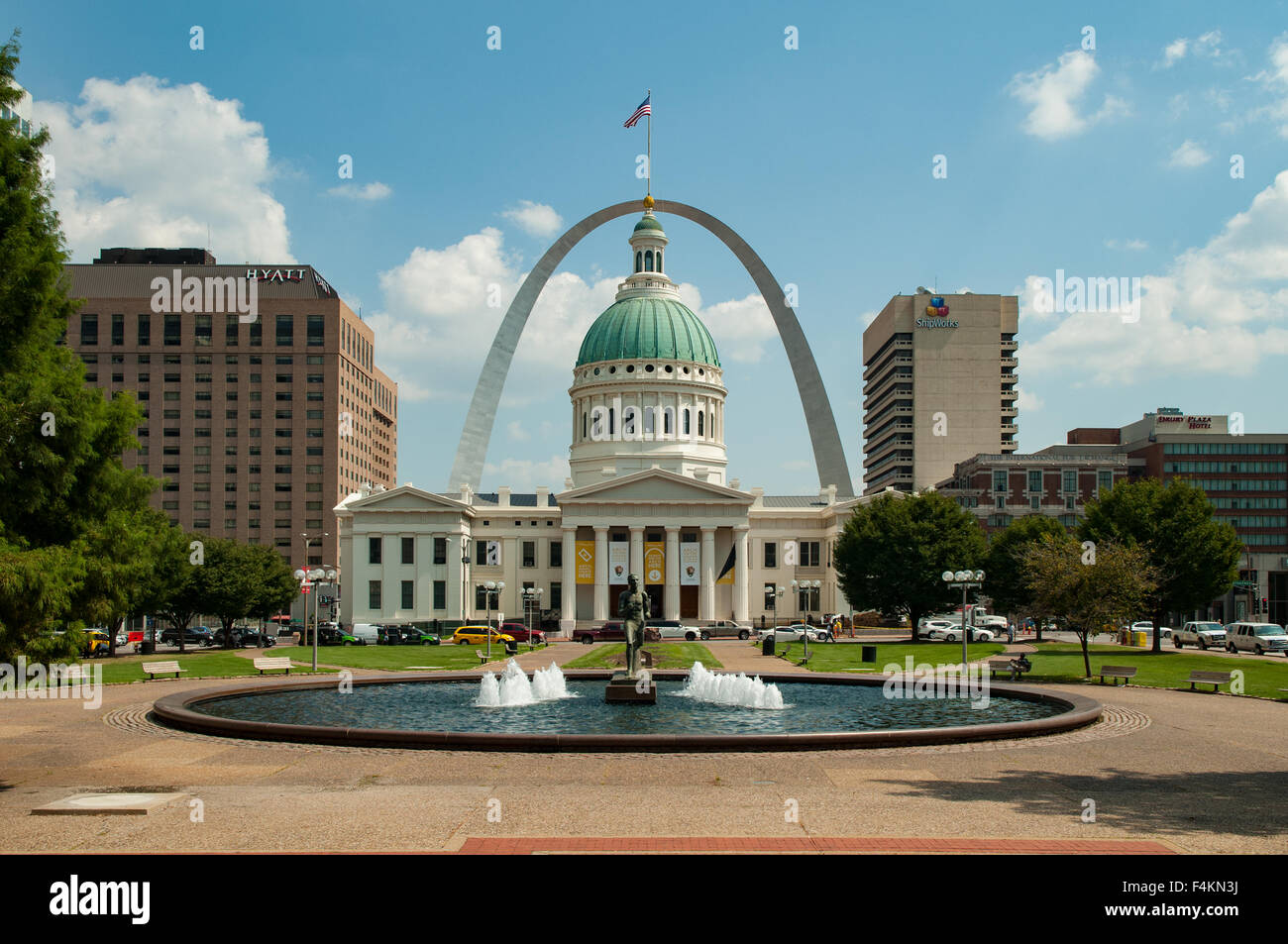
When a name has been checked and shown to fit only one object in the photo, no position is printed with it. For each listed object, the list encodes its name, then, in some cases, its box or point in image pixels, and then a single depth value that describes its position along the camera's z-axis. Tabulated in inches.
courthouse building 3907.5
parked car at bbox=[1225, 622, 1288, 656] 2485.2
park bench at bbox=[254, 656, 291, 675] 1695.4
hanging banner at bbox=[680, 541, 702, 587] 3868.1
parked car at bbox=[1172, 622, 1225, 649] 2741.1
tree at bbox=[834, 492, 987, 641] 3046.3
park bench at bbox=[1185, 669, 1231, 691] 1459.2
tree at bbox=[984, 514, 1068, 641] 3070.9
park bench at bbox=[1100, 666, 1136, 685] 1553.9
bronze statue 1283.6
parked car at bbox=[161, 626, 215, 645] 3366.1
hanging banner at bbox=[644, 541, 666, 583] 3890.3
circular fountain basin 868.0
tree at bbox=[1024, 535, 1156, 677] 1718.8
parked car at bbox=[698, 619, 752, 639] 3447.3
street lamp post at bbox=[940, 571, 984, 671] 1747.0
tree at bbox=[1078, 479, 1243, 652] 2539.4
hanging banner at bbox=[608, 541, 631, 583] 3863.2
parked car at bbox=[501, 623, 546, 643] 3002.0
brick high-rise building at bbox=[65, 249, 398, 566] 5644.7
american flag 4372.5
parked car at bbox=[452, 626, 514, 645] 2938.0
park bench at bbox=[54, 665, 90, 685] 1546.5
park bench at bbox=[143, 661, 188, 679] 1611.3
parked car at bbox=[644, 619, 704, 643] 3198.8
